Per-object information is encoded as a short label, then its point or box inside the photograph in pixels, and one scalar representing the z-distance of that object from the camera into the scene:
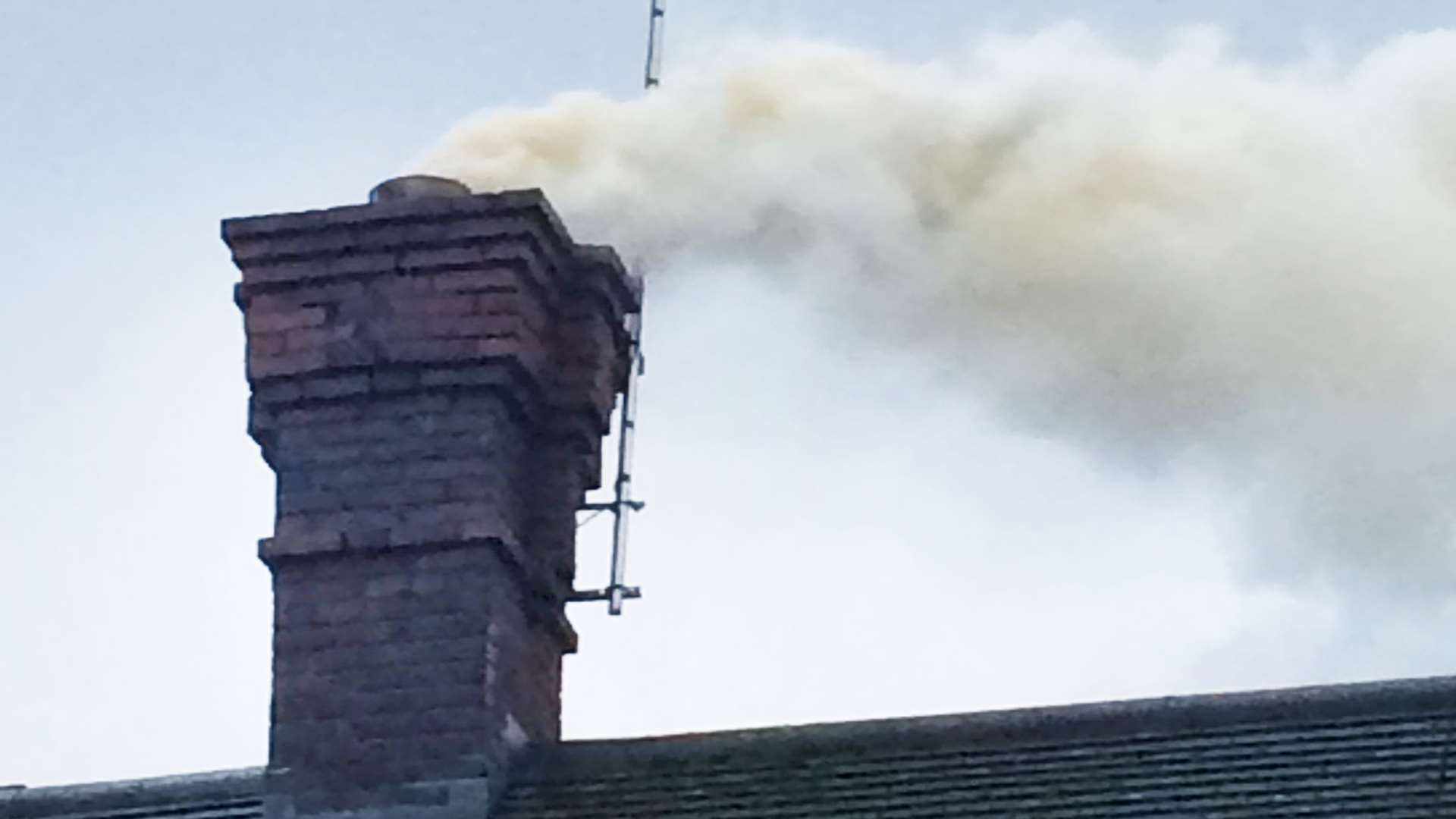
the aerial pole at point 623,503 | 15.41
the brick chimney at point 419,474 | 14.45
